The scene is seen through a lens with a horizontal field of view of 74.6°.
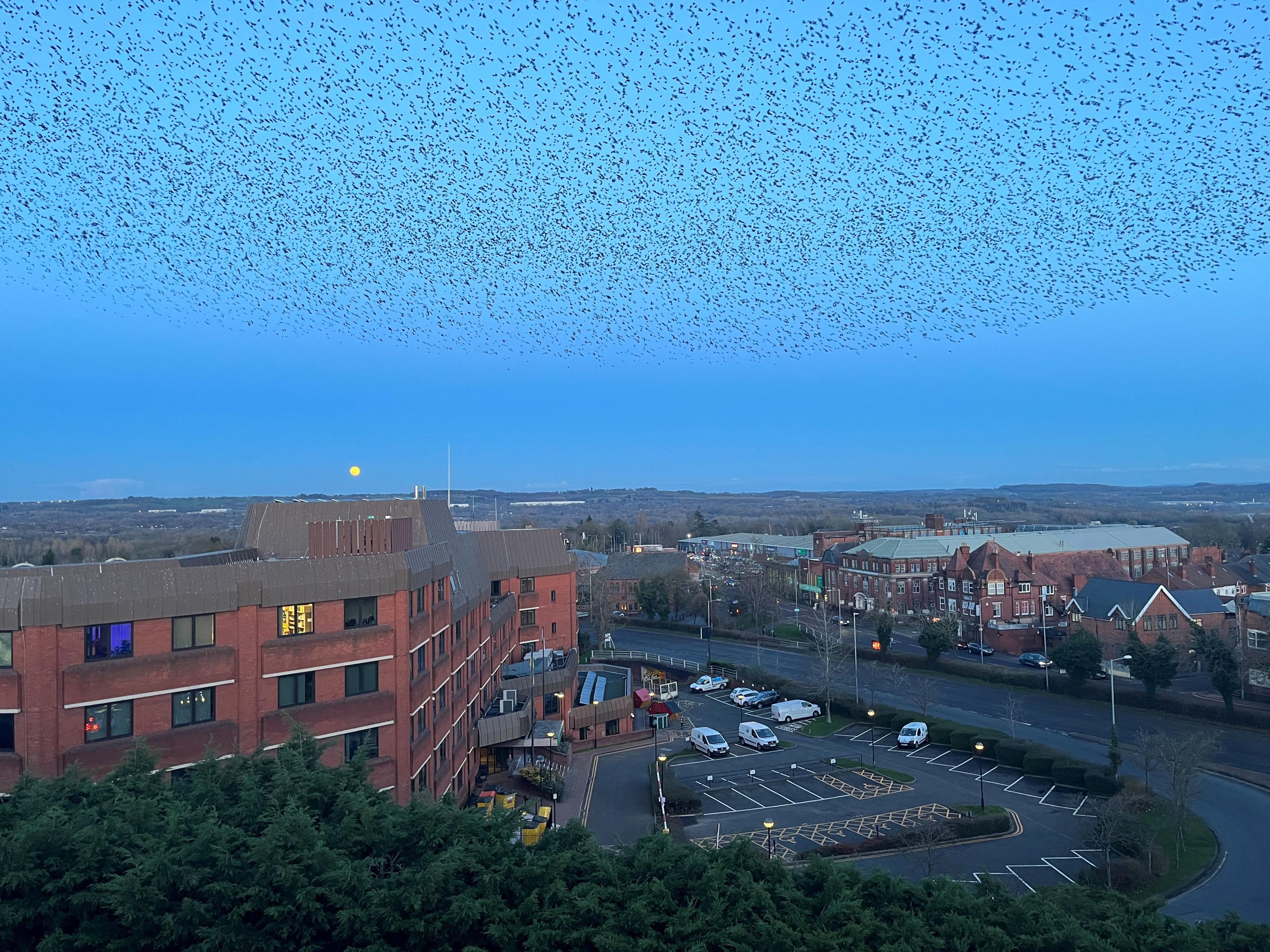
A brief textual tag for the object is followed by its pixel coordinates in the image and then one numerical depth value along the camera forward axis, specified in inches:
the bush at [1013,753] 1581.0
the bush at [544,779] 1435.8
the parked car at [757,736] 1787.6
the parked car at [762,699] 2193.7
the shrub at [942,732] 1753.2
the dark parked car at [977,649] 2726.4
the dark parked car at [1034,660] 2529.5
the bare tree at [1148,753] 1358.3
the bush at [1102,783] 1391.5
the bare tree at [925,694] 1903.3
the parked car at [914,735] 1750.7
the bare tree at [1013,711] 1811.0
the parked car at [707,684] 2411.4
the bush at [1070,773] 1460.4
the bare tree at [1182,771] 1221.7
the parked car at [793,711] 2036.2
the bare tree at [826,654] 2079.2
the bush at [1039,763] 1528.1
